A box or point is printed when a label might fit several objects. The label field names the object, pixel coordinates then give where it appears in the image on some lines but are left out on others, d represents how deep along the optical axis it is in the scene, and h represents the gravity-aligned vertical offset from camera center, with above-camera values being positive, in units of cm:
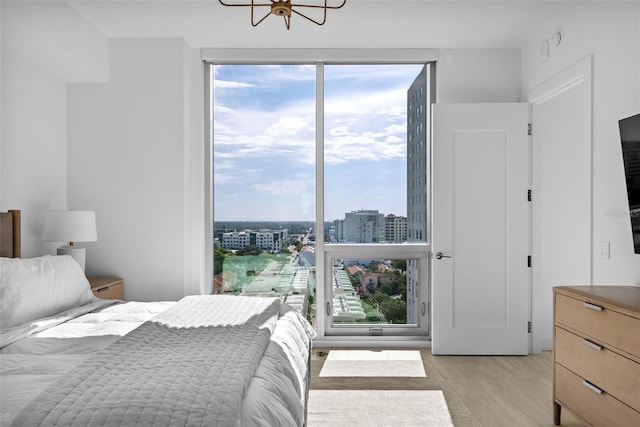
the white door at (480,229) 388 -16
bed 125 -54
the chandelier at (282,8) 209 +95
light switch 275 -24
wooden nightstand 346 -62
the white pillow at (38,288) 227 -44
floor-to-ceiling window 425 +24
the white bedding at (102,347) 139 -58
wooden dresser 201 -71
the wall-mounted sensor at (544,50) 354 +128
